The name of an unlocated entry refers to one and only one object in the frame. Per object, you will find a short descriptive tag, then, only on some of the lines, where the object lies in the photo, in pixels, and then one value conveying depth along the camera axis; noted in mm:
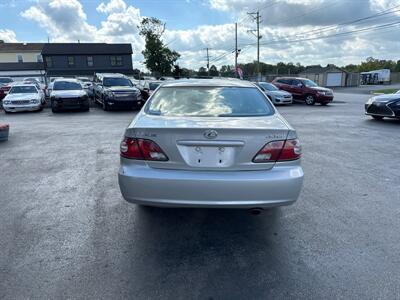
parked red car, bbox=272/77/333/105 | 19641
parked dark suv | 15375
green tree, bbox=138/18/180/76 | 44844
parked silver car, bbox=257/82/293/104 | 19344
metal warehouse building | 55981
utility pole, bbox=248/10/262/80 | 46500
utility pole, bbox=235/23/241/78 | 49369
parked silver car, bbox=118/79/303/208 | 3010
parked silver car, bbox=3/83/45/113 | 15141
